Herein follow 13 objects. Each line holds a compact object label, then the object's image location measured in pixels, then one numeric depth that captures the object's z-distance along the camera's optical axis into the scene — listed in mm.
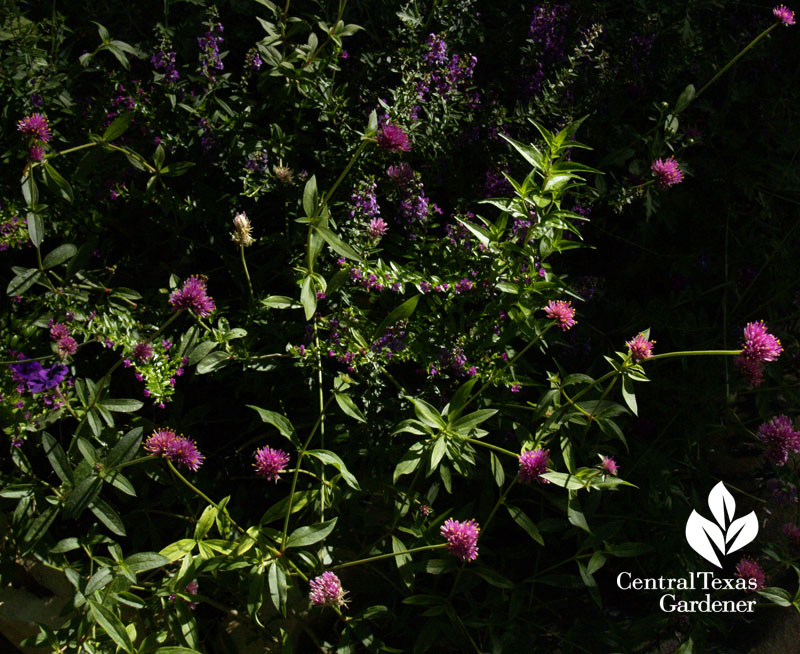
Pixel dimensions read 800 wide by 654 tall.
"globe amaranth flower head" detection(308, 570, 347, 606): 511
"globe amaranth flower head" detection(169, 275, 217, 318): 517
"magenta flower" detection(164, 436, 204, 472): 513
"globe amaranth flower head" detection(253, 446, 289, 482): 520
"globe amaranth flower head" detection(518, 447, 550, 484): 527
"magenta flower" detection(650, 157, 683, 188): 603
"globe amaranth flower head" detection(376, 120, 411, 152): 540
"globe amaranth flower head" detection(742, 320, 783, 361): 524
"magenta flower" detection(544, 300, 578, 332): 544
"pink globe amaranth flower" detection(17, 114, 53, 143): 522
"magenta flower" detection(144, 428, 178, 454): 508
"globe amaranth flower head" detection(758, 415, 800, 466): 605
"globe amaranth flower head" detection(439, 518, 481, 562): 519
